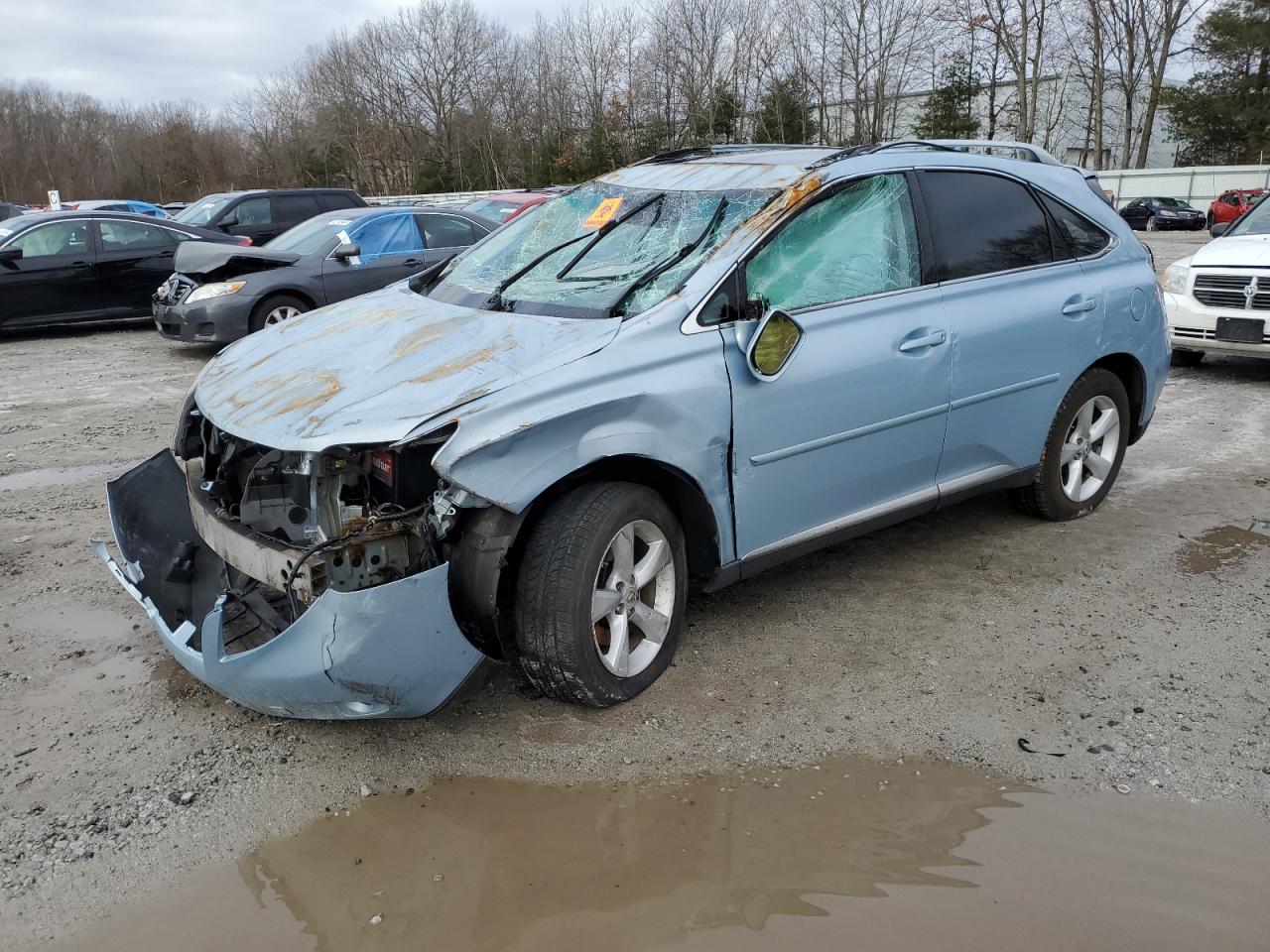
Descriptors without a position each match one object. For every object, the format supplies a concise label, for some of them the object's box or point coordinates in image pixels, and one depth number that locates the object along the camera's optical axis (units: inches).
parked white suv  315.0
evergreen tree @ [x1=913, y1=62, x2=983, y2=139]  1866.4
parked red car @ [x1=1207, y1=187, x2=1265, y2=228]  1212.5
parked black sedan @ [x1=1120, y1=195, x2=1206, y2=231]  1414.9
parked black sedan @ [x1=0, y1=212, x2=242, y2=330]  443.8
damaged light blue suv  115.0
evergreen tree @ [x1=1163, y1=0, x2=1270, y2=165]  1835.6
